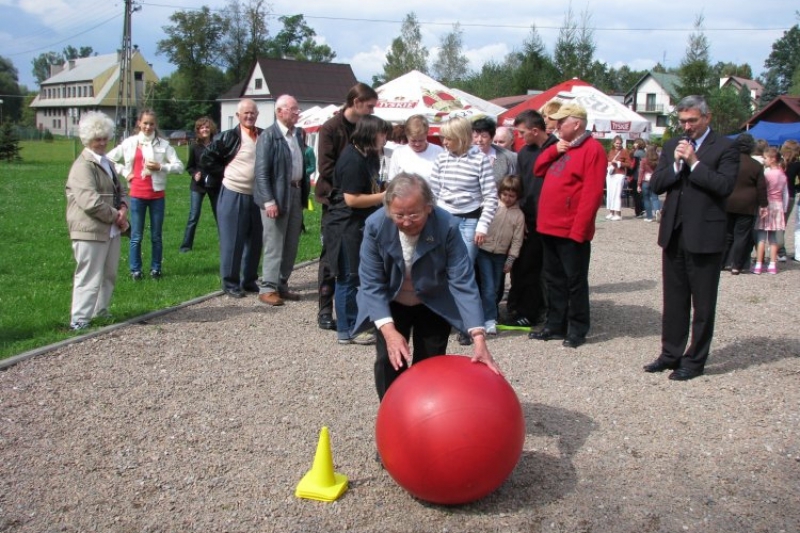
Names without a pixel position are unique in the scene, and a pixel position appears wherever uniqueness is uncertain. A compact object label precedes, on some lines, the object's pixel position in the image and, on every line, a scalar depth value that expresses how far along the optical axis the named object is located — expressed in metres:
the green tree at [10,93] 109.75
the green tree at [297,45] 98.31
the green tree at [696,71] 46.72
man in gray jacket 8.71
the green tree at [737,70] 107.12
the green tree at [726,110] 47.44
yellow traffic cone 4.45
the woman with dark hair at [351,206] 7.30
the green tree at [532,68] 59.97
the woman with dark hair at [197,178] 12.27
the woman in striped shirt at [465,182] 7.54
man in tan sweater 9.28
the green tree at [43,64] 158.38
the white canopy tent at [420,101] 15.56
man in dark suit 6.37
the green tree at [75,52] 157.02
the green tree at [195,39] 91.16
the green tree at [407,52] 77.88
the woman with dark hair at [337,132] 7.95
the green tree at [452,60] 75.31
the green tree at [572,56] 54.78
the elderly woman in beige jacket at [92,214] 7.56
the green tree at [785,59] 78.65
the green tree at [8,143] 36.19
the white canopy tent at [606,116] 19.34
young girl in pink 12.62
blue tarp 36.28
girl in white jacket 10.31
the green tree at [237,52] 92.06
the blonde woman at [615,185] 21.14
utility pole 44.84
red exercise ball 4.07
